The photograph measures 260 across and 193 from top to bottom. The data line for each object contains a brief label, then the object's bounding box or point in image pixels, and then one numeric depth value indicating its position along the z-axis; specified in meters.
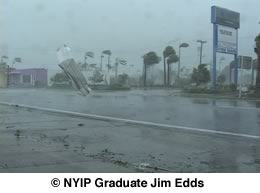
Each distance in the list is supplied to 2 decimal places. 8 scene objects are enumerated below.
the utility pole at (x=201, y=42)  81.87
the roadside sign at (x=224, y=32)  41.78
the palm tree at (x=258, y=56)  36.41
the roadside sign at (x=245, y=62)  38.27
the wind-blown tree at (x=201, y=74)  50.03
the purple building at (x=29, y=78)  76.34
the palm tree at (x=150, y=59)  83.38
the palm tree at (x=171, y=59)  82.75
